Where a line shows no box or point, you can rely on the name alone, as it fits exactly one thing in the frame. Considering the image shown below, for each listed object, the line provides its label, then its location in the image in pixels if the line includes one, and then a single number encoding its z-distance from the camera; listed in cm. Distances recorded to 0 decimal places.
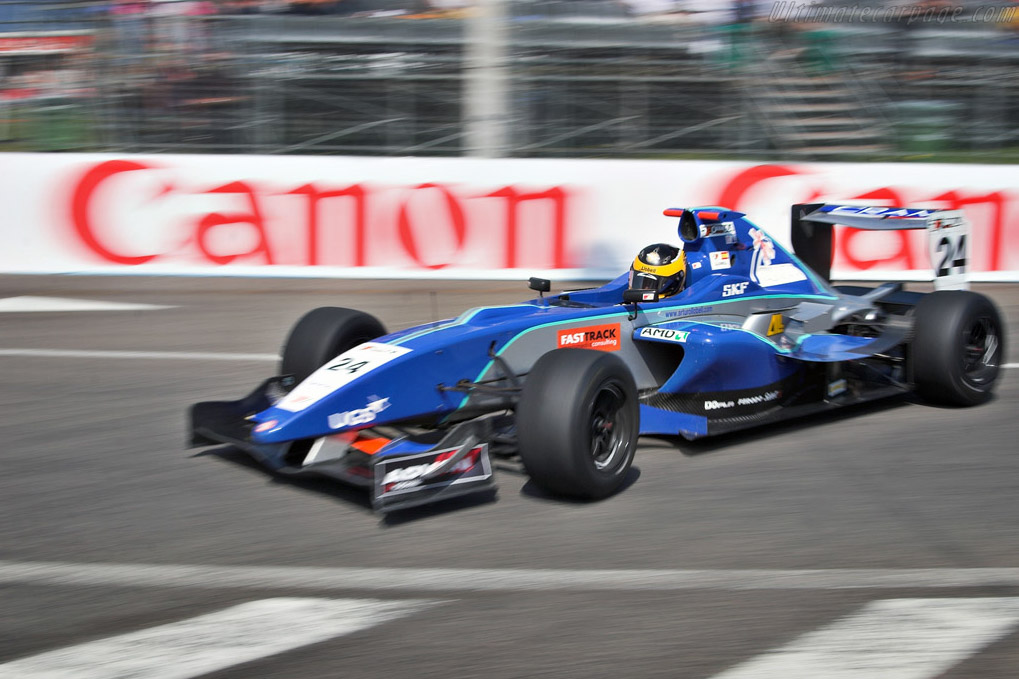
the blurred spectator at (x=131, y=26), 1243
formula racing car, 465
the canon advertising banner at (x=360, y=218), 1116
